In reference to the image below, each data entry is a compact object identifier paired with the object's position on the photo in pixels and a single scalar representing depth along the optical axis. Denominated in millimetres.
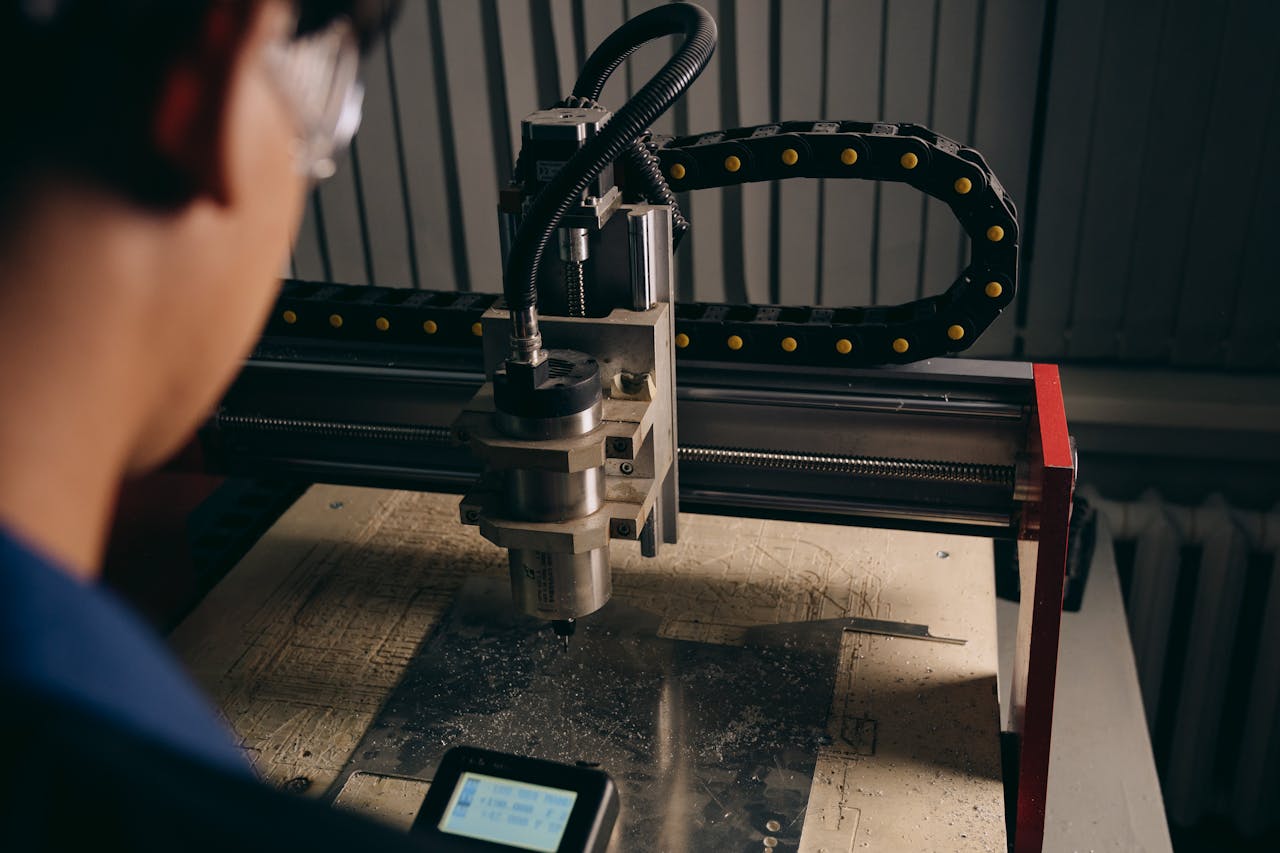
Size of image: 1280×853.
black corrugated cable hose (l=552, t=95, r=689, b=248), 1157
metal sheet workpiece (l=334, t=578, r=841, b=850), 1116
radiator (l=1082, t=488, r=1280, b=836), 2027
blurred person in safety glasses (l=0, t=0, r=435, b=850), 328
